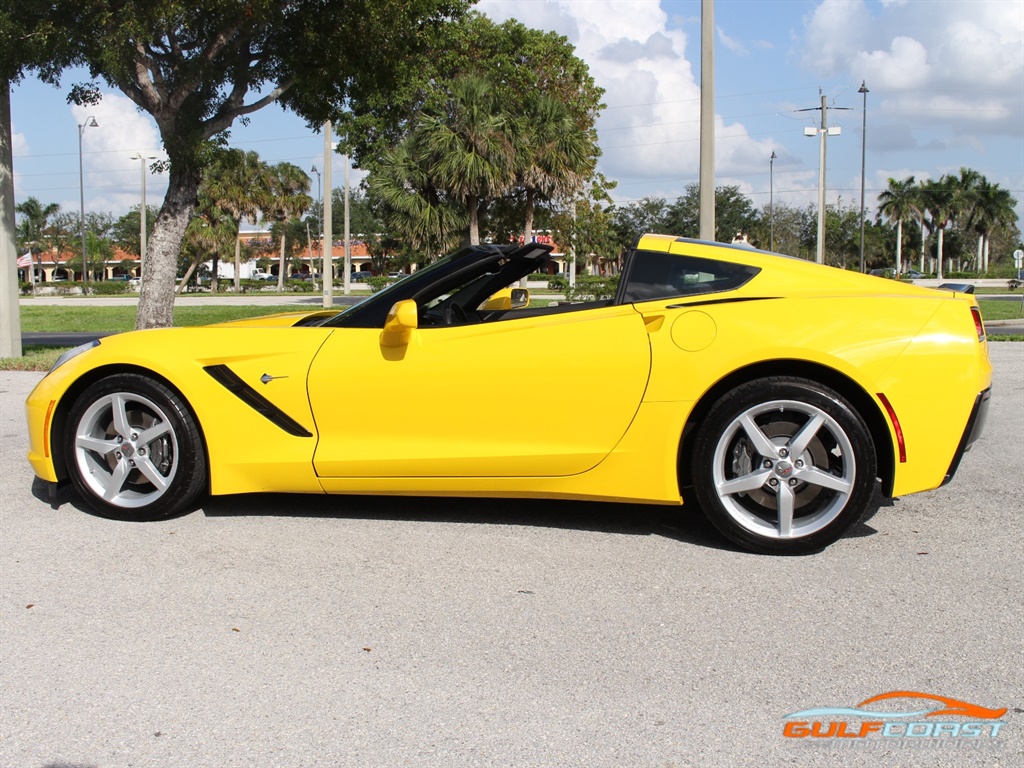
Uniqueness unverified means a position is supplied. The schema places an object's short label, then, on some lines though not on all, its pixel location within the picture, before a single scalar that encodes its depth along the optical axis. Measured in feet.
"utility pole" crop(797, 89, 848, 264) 104.47
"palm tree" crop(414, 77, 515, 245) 82.69
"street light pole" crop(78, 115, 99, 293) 159.27
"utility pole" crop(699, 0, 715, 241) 37.50
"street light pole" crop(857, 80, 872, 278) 162.03
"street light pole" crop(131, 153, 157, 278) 148.87
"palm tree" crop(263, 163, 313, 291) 182.91
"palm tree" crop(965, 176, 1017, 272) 277.85
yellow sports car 13.01
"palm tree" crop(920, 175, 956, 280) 278.87
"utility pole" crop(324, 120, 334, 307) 91.83
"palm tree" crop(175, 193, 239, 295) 170.91
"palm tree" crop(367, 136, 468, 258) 86.07
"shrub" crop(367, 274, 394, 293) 163.84
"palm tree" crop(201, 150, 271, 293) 168.66
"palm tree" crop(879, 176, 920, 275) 279.90
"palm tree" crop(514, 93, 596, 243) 89.04
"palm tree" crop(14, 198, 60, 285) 282.97
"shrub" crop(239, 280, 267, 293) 216.74
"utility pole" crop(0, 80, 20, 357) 41.16
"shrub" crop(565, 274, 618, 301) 68.20
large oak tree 39.93
